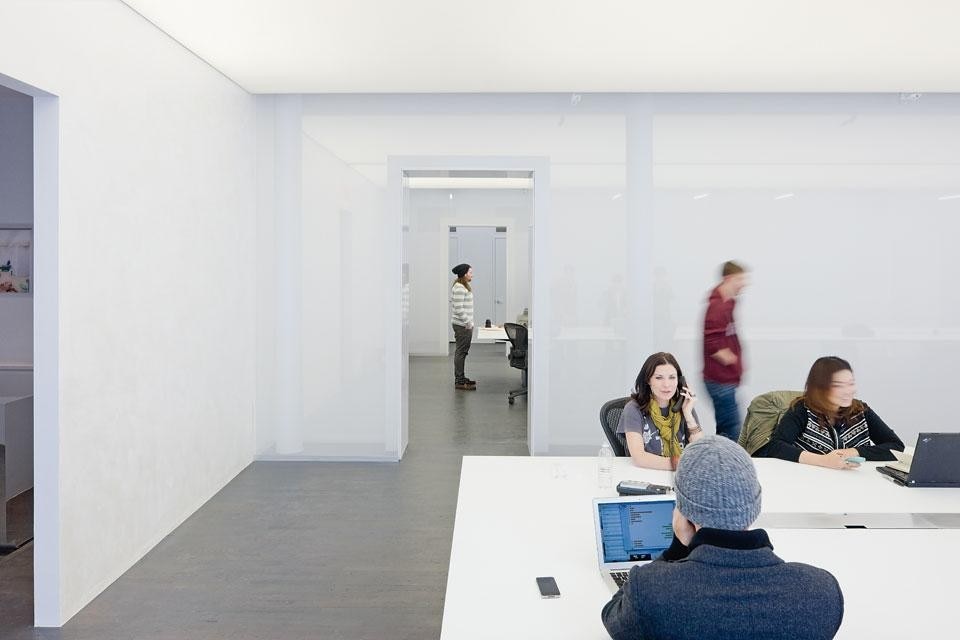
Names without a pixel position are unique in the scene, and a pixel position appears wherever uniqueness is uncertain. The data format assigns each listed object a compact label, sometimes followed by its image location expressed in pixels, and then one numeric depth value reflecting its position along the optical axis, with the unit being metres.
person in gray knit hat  1.53
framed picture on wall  5.79
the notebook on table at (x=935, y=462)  3.16
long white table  2.00
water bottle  3.22
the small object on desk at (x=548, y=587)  2.14
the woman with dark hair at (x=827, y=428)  3.65
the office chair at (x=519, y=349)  9.74
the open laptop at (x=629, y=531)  2.21
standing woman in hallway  10.47
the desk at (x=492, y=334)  11.31
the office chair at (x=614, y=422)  3.83
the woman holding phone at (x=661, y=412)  3.69
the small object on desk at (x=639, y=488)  2.90
